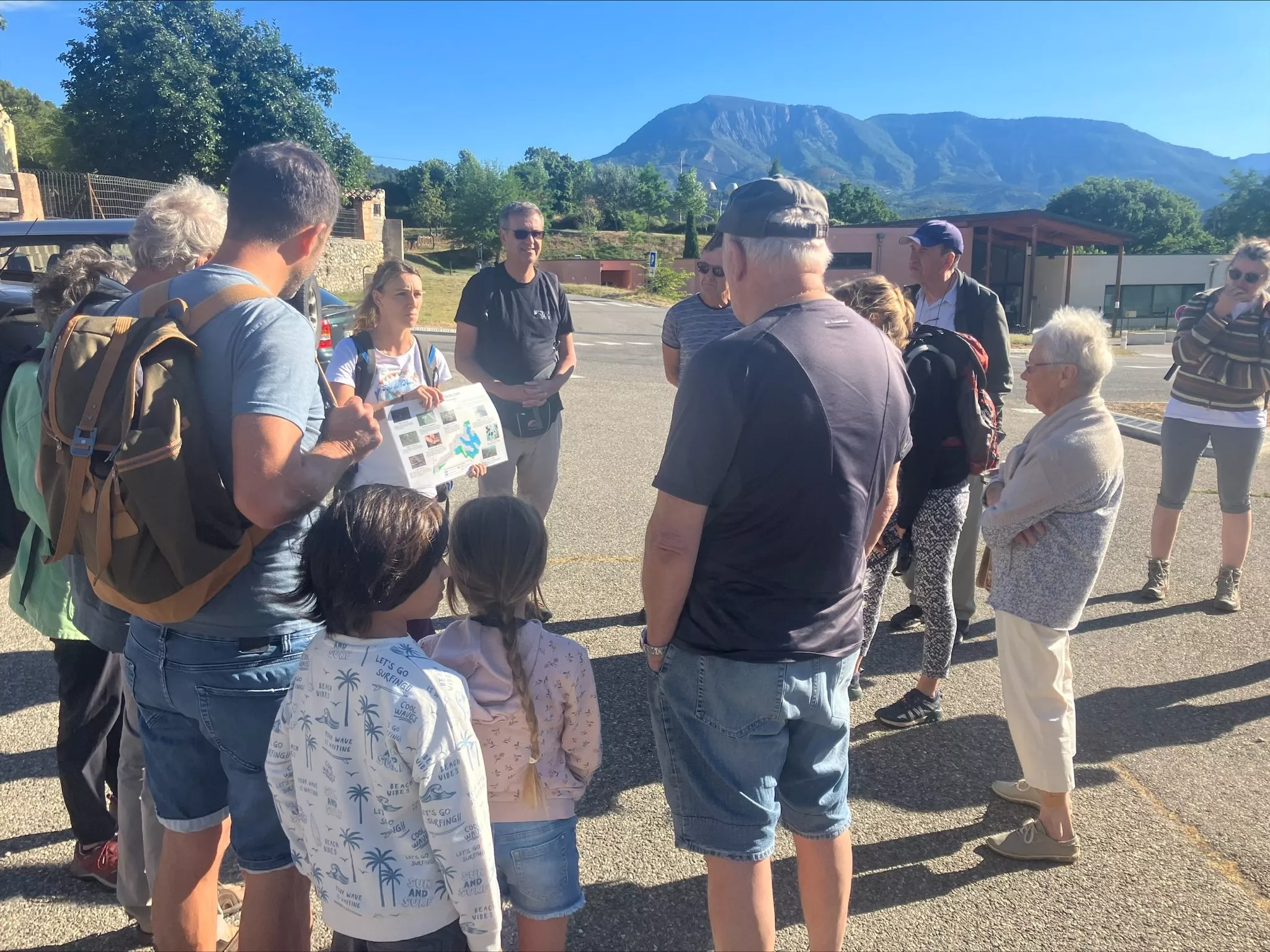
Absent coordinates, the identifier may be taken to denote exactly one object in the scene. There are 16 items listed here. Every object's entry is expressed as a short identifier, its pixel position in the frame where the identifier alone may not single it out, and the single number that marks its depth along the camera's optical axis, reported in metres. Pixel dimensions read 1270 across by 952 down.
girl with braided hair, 1.90
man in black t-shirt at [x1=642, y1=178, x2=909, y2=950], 1.84
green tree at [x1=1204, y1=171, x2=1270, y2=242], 73.38
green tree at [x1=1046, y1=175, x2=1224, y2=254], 81.38
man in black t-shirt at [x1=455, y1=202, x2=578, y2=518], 4.45
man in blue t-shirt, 1.70
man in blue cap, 4.20
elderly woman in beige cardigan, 2.75
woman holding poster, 3.84
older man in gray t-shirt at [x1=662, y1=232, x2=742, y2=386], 4.19
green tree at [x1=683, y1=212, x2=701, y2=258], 69.25
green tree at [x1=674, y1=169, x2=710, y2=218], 98.81
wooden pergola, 33.59
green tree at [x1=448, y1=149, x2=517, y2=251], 68.12
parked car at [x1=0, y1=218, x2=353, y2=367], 5.72
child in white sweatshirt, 1.58
